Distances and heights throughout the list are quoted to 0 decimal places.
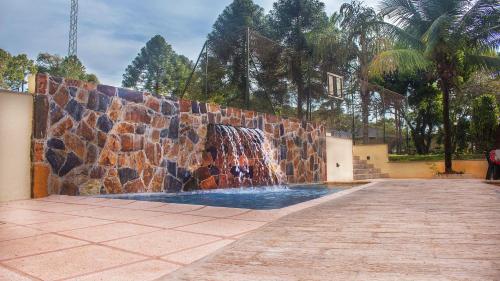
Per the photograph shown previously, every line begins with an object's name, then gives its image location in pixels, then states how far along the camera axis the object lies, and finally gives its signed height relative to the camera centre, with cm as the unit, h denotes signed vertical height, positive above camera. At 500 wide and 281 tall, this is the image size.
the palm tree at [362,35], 1496 +551
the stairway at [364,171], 1362 -59
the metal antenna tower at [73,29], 4227 +1496
